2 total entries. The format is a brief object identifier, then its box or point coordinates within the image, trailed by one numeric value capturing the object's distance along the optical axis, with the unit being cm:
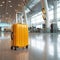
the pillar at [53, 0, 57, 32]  1594
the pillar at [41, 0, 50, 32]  1245
